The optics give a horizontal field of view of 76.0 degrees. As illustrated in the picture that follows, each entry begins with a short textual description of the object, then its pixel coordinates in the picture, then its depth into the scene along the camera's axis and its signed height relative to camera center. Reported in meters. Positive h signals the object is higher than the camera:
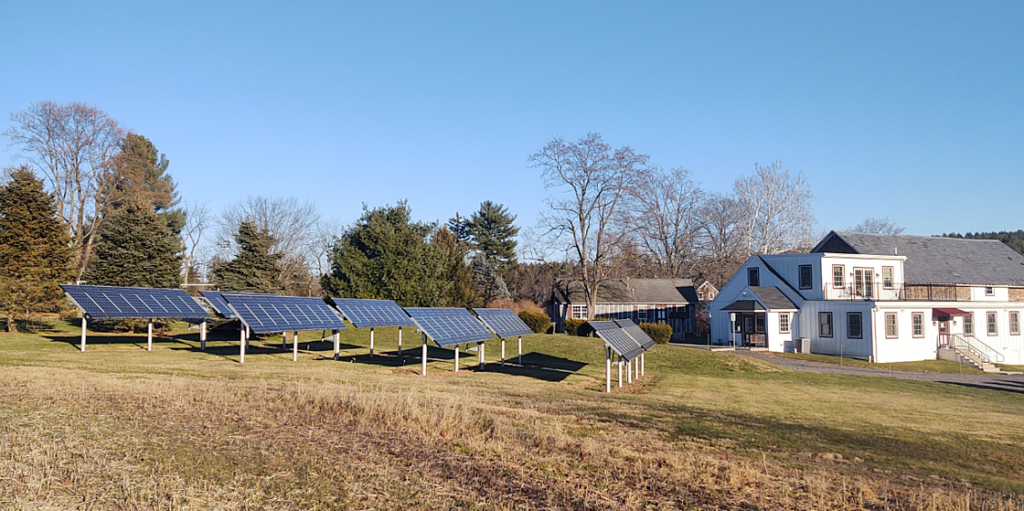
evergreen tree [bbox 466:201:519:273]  69.25 +7.54
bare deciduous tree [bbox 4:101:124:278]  41.34 +9.57
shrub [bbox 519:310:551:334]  43.16 -1.08
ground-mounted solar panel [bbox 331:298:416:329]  24.69 -0.37
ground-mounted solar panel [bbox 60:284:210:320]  21.80 -0.02
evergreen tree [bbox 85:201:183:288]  31.86 +2.36
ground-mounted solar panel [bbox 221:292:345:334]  21.47 -0.35
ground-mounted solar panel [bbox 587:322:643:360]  18.84 -1.05
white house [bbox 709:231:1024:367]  37.62 +0.26
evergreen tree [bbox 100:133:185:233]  45.09 +9.06
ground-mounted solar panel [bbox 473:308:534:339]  24.58 -0.72
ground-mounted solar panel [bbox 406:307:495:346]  20.72 -0.74
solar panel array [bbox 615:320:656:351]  24.22 -1.12
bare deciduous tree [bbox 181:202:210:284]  58.47 +3.89
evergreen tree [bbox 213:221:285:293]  37.12 +2.10
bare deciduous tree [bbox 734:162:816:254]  61.59 +7.60
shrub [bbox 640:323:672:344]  39.38 -1.62
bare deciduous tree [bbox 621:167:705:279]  65.62 +6.81
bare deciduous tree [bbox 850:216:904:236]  78.40 +9.45
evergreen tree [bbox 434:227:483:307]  44.28 +1.45
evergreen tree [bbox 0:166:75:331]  27.72 +2.29
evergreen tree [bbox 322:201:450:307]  41.34 +2.47
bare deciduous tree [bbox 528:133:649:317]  47.22 +7.21
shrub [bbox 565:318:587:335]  43.94 -1.43
